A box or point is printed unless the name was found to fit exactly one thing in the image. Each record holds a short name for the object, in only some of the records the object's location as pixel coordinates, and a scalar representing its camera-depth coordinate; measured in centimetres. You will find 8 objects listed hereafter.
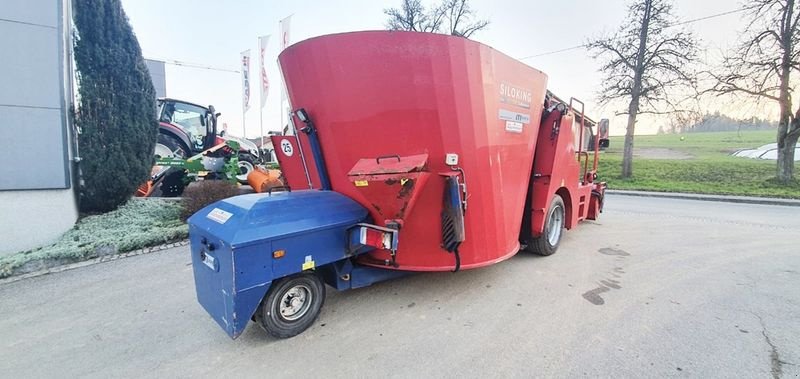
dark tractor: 965
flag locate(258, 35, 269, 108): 1617
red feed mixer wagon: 260
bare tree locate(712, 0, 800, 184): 1152
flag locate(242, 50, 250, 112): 1804
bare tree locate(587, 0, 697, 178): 1384
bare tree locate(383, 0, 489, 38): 1903
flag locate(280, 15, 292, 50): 1465
